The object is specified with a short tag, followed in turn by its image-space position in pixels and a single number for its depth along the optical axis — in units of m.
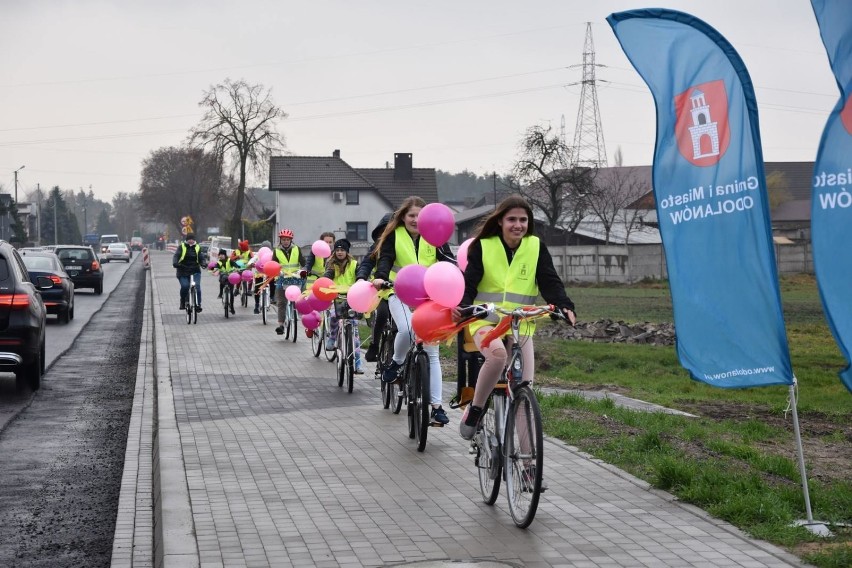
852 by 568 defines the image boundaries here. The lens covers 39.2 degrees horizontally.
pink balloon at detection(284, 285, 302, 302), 17.61
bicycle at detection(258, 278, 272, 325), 24.11
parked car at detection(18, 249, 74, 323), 25.44
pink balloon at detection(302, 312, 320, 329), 16.22
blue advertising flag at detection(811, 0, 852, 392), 6.28
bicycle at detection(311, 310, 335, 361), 16.23
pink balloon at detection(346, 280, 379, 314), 9.51
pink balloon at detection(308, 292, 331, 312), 13.60
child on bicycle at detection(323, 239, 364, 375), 14.02
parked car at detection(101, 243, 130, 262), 93.69
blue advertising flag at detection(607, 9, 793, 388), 6.48
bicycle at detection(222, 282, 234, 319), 26.04
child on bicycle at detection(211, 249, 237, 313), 27.05
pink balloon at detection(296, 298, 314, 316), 15.62
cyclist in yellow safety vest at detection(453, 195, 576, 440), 6.98
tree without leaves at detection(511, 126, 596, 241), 61.59
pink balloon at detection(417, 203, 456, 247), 8.58
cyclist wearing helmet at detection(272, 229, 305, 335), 19.83
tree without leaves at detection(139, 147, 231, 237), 121.44
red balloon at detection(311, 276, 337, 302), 12.82
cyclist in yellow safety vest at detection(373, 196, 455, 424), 9.91
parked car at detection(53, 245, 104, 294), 39.56
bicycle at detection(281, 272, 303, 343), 19.72
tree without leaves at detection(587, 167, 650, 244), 68.81
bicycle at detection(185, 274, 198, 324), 24.36
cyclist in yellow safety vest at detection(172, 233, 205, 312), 25.02
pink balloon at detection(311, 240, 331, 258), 15.24
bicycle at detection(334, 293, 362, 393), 12.90
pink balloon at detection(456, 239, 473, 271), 8.10
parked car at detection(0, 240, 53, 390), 13.18
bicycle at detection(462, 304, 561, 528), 6.29
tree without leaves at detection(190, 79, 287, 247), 80.88
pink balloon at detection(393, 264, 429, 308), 8.02
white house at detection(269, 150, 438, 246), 93.19
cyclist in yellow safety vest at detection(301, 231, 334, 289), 16.27
